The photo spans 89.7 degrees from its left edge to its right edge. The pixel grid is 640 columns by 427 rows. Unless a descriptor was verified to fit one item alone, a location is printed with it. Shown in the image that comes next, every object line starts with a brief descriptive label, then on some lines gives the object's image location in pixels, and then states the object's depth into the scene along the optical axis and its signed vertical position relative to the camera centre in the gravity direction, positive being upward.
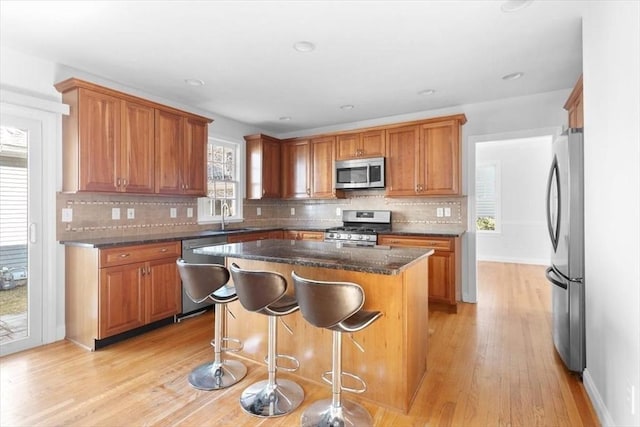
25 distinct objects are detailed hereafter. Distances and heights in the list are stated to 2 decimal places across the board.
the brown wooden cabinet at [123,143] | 2.91 +0.71
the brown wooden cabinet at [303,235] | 4.74 -0.34
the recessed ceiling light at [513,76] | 3.27 +1.40
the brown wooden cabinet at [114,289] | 2.79 -0.72
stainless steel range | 4.25 -0.23
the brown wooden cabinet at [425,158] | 3.99 +0.70
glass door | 2.70 -0.18
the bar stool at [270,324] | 1.81 -0.71
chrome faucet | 4.73 +0.03
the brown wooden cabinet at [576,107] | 2.70 +0.95
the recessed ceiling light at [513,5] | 2.10 +1.37
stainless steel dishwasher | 3.49 -0.52
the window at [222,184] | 4.63 +0.44
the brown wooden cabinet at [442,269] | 3.72 -0.68
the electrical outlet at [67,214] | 3.04 -0.02
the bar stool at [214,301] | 2.08 -0.61
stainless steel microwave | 4.47 +0.56
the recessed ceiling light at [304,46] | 2.64 +1.39
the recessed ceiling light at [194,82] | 3.38 +1.39
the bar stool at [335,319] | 1.59 -0.58
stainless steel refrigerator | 2.25 -0.26
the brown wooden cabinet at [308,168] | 4.96 +0.70
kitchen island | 1.90 -0.70
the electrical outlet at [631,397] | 1.45 -0.86
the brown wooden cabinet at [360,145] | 4.51 +0.97
